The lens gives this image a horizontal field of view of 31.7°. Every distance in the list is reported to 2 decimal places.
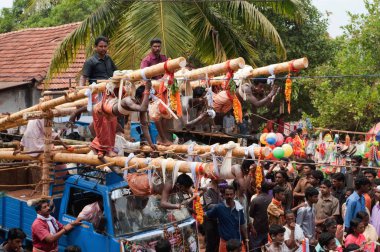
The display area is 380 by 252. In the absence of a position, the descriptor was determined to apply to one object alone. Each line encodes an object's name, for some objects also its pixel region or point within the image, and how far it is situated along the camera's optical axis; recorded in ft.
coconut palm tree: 45.42
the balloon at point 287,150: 24.58
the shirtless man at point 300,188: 36.29
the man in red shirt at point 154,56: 32.04
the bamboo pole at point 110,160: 25.49
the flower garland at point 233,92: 25.42
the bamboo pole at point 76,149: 31.32
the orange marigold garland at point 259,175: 24.47
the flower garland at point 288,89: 24.40
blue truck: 27.78
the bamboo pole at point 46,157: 30.27
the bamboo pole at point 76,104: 30.81
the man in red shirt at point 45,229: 28.04
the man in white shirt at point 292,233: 28.30
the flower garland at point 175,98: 25.11
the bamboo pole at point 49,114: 29.35
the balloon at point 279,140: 25.69
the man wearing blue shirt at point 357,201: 31.35
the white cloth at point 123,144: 29.24
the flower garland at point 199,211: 25.08
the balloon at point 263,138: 25.79
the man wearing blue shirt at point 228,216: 31.68
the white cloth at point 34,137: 30.73
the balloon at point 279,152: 24.27
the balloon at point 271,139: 25.40
